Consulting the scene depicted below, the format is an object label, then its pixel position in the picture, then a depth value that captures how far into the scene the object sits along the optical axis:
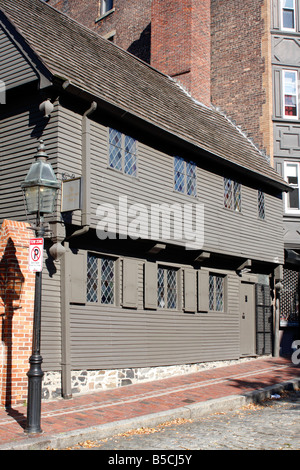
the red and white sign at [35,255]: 8.60
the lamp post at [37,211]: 8.12
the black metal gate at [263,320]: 18.33
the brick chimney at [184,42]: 19.89
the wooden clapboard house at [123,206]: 11.48
